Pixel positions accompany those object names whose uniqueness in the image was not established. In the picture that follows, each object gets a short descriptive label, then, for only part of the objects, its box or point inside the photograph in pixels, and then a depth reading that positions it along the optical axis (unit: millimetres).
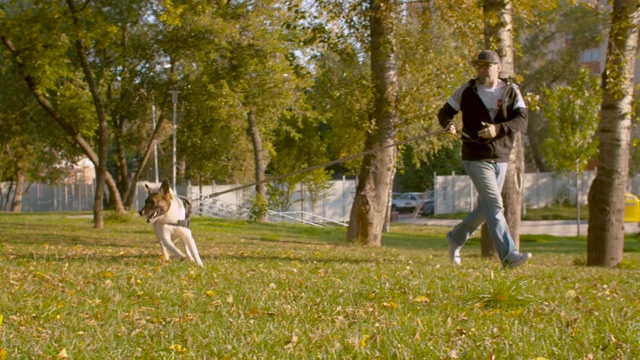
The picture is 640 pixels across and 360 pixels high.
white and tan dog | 8828
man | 8062
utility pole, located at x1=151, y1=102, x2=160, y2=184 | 36344
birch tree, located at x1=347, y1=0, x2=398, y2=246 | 16642
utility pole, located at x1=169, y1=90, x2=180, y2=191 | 26231
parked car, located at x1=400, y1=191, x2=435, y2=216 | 54203
